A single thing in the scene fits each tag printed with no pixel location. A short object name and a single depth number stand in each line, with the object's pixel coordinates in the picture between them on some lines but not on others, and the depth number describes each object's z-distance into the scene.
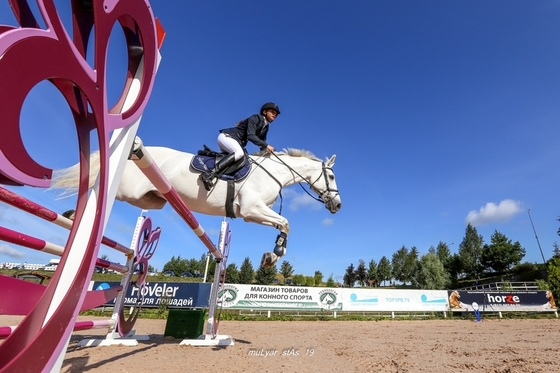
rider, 2.67
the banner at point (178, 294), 13.11
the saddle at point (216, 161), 2.72
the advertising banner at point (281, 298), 13.05
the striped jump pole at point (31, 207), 1.09
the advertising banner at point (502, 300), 15.37
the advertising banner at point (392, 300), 14.70
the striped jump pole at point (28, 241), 1.14
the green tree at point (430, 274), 36.62
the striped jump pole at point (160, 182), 1.44
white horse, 2.66
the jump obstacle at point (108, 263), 1.09
